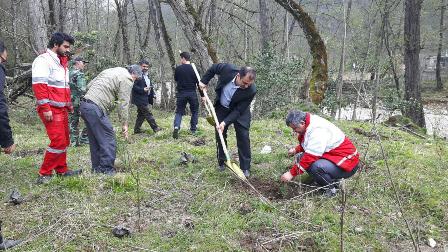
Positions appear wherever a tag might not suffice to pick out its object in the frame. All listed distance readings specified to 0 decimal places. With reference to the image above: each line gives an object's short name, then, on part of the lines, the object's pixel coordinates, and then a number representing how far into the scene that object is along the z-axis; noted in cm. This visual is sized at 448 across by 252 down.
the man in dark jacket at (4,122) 460
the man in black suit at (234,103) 548
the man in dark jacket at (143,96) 910
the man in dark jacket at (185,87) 859
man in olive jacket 537
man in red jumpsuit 504
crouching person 480
